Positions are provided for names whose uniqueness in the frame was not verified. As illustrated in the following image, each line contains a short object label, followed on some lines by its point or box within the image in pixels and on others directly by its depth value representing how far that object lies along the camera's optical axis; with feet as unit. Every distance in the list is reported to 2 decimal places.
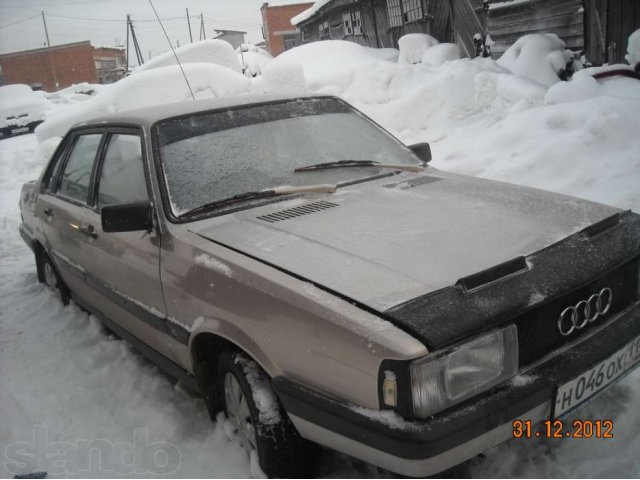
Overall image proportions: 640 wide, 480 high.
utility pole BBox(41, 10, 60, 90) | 109.19
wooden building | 24.31
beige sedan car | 5.31
